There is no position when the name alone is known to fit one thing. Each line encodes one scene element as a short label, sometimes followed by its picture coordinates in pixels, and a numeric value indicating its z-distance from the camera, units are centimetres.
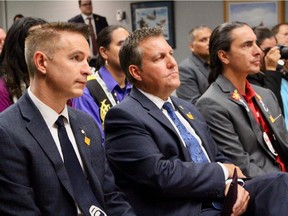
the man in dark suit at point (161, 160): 181
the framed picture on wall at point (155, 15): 597
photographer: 303
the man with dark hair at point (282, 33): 408
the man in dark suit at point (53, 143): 144
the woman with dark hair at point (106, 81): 261
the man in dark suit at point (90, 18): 562
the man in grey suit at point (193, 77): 395
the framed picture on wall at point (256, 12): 553
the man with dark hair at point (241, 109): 229
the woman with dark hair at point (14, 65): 224
